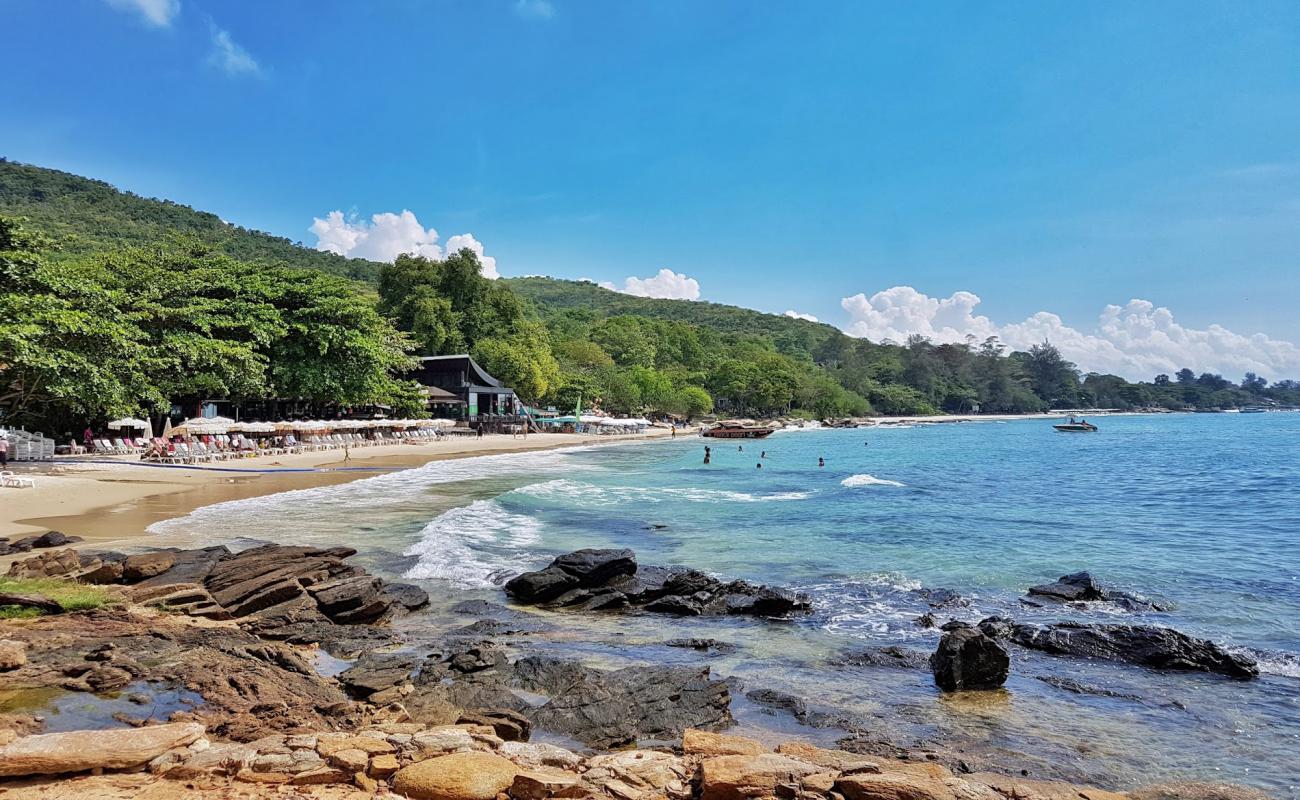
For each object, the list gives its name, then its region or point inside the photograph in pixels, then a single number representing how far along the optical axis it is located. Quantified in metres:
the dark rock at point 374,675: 7.26
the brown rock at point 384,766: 5.07
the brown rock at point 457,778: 4.77
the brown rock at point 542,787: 4.82
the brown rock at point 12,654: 6.75
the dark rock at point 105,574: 10.41
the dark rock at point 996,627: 9.95
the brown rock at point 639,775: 5.12
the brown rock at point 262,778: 4.90
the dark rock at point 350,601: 9.94
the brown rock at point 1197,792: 5.74
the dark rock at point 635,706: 6.73
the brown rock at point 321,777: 4.91
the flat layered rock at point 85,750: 4.72
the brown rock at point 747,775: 4.94
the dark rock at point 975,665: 8.12
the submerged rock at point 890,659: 8.97
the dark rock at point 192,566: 10.51
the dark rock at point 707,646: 9.45
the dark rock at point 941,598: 11.88
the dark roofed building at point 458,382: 61.47
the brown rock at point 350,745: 5.35
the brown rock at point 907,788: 4.81
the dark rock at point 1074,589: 12.17
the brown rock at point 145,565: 10.55
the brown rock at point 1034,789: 5.29
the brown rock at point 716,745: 5.93
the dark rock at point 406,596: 10.87
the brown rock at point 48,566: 10.55
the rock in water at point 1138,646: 8.81
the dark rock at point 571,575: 11.86
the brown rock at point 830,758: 5.45
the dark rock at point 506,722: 6.45
